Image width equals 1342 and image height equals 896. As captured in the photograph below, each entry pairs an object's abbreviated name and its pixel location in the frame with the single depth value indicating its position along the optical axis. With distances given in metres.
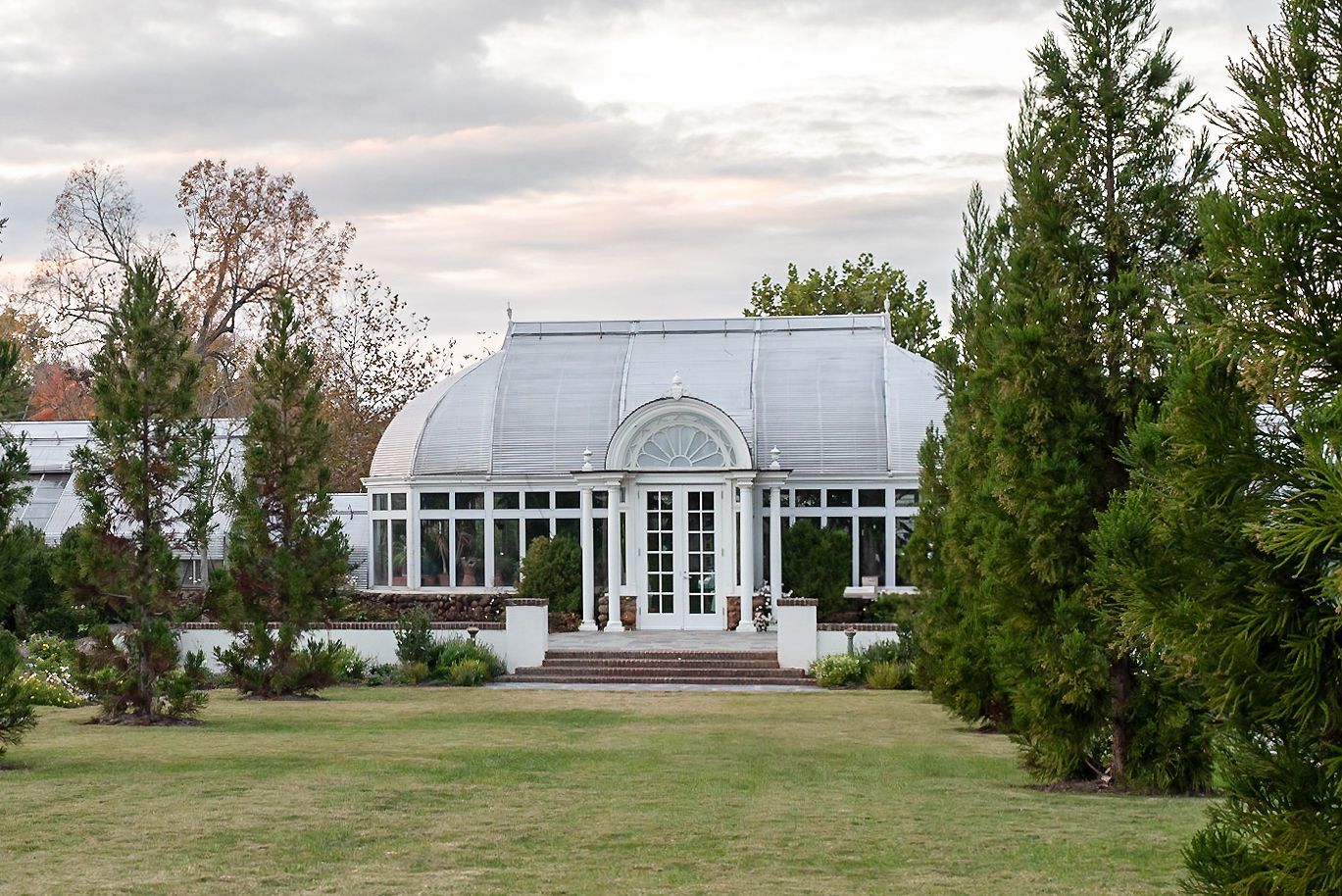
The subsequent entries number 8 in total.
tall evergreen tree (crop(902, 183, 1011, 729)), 14.70
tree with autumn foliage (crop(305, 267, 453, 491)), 39.28
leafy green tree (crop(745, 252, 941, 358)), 43.81
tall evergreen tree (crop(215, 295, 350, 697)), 19.56
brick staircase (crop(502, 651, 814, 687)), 22.86
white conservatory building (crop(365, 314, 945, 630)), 27.80
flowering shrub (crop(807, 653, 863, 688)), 22.06
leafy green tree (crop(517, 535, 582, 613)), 27.88
